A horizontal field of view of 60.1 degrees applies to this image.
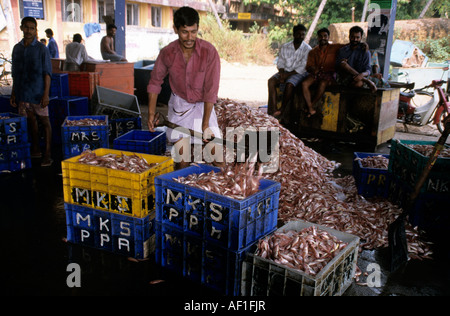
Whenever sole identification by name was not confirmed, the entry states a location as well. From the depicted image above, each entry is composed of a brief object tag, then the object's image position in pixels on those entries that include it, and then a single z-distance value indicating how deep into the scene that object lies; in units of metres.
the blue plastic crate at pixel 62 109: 8.12
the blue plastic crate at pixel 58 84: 8.23
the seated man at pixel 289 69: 9.42
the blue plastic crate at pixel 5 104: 7.85
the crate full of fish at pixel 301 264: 2.88
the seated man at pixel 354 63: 8.70
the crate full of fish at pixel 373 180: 5.41
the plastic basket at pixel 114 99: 8.80
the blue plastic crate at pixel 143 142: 5.89
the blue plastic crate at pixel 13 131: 6.18
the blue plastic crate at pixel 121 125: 7.91
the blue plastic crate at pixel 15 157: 6.30
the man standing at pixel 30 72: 6.43
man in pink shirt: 4.25
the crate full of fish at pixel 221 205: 3.18
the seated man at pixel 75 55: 10.79
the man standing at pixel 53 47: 15.02
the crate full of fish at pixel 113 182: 3.63
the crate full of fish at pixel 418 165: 4.44
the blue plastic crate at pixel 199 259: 3.26
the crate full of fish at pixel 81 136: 6.53
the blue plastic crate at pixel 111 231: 3.77
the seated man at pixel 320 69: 9.09
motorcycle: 10.54
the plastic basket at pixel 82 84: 9.04
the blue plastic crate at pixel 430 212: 4.56
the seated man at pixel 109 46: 12.50
